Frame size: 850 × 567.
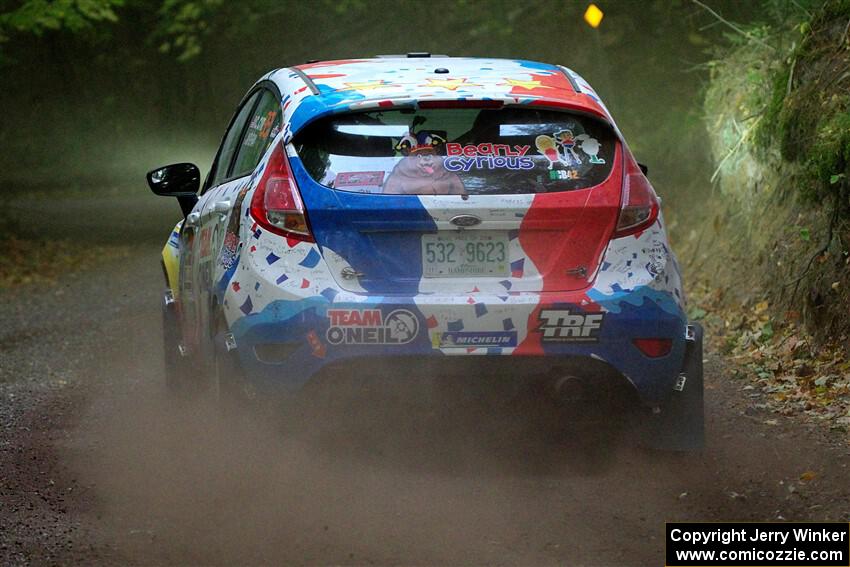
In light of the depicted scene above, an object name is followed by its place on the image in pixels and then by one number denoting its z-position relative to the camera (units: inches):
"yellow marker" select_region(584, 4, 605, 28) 1375.5
